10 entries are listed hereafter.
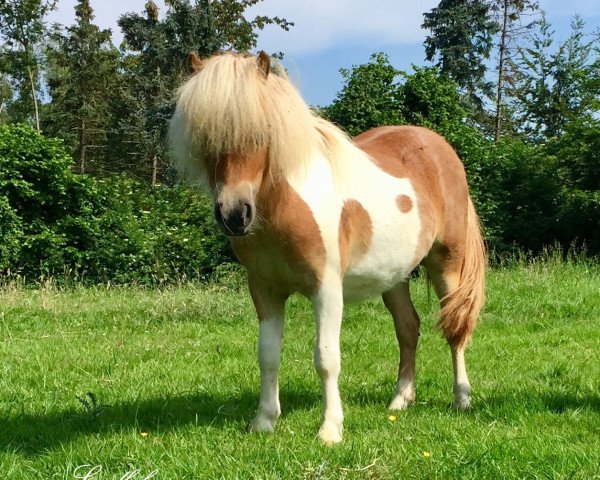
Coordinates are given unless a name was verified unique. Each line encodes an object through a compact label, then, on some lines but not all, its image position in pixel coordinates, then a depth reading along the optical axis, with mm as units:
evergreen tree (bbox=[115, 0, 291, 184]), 20633
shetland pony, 3123
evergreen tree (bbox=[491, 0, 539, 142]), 26156
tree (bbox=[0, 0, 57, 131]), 23859
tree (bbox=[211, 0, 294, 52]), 23828
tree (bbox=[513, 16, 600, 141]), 18672
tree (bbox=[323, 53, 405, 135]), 13414
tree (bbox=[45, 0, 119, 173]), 29953
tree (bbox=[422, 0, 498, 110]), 27406
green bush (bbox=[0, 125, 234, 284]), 11961
